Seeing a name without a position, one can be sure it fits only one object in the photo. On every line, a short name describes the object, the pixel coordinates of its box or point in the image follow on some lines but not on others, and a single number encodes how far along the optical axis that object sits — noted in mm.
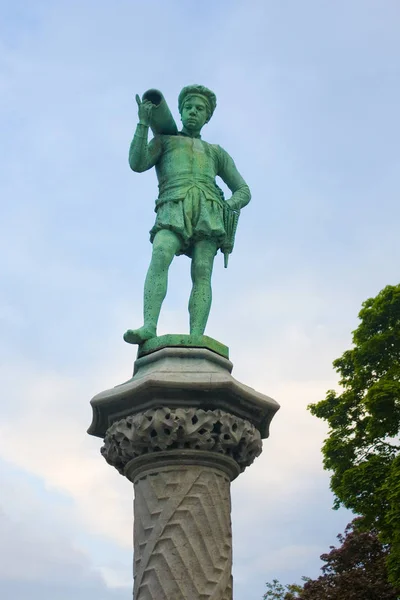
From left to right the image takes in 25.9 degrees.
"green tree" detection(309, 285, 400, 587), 20344
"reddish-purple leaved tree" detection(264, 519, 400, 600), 25047
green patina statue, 8109
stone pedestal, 6570
